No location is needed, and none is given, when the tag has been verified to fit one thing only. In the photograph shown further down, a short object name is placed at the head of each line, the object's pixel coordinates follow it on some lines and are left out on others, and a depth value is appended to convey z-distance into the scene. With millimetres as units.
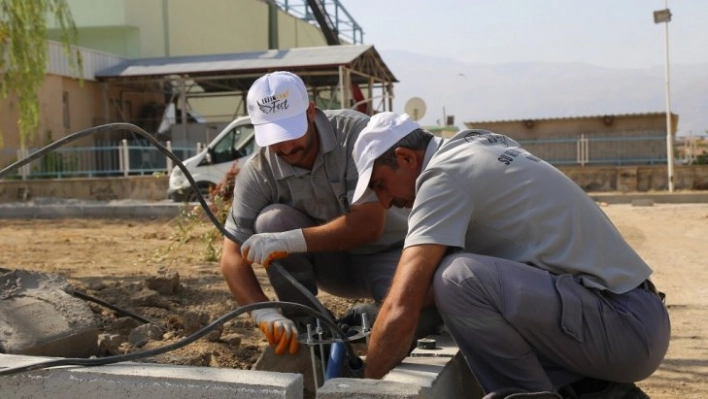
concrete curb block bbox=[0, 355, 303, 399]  2275
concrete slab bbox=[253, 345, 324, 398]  3160
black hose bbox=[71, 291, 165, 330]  3931
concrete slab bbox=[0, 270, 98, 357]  2969
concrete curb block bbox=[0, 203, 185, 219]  12312
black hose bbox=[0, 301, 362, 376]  2535
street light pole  16984
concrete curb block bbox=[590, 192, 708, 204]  15273
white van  13555
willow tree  11742
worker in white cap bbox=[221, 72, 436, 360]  3330
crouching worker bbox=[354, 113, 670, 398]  2441
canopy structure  21731
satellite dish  17266
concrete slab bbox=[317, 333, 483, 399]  2258
